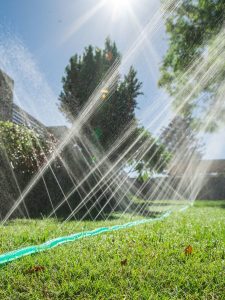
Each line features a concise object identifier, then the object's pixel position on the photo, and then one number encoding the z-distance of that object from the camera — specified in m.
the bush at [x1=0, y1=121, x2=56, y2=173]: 5.76
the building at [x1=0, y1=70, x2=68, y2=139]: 8.25
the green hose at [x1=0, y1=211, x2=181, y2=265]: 2.25
